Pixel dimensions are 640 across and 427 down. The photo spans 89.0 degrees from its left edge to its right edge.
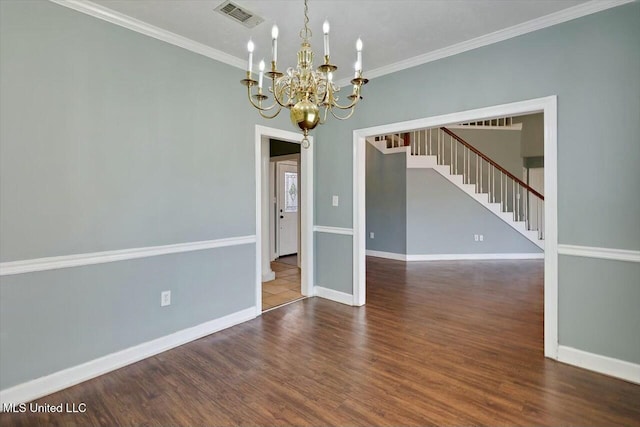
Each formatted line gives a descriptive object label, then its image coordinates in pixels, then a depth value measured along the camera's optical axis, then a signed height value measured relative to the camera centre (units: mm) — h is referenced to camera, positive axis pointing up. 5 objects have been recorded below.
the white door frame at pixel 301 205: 3598 +57
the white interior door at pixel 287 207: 7172 +91
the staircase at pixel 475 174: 6828 +806
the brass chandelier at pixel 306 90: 1868 +719
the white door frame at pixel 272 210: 6820 +23
